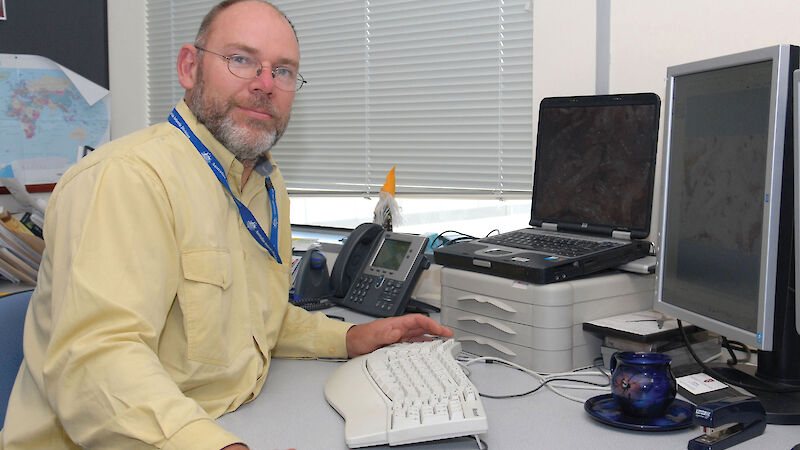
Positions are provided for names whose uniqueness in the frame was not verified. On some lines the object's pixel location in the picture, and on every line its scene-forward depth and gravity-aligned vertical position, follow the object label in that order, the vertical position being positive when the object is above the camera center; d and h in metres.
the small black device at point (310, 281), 1.97 -0.31
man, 0.98 -0.17
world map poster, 2.78 +0.18
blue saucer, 1.07 -0.36
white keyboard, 1.02 -0.35
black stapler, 1.00 -0.34
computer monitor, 1.10 -0.05
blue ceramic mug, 1.09 -0.31
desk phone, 1.82 -0.26
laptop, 1.44 -0.05
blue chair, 1.30 -0.32
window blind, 2.06 +0.22
